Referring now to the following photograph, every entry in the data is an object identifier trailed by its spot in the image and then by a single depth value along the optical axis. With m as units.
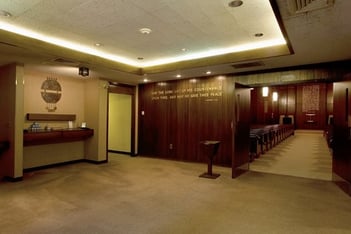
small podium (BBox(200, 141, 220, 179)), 5.26
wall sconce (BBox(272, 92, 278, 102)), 15.32
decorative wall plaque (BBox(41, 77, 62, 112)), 6.08
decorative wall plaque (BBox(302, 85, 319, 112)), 15.67
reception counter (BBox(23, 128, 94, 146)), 5.27
